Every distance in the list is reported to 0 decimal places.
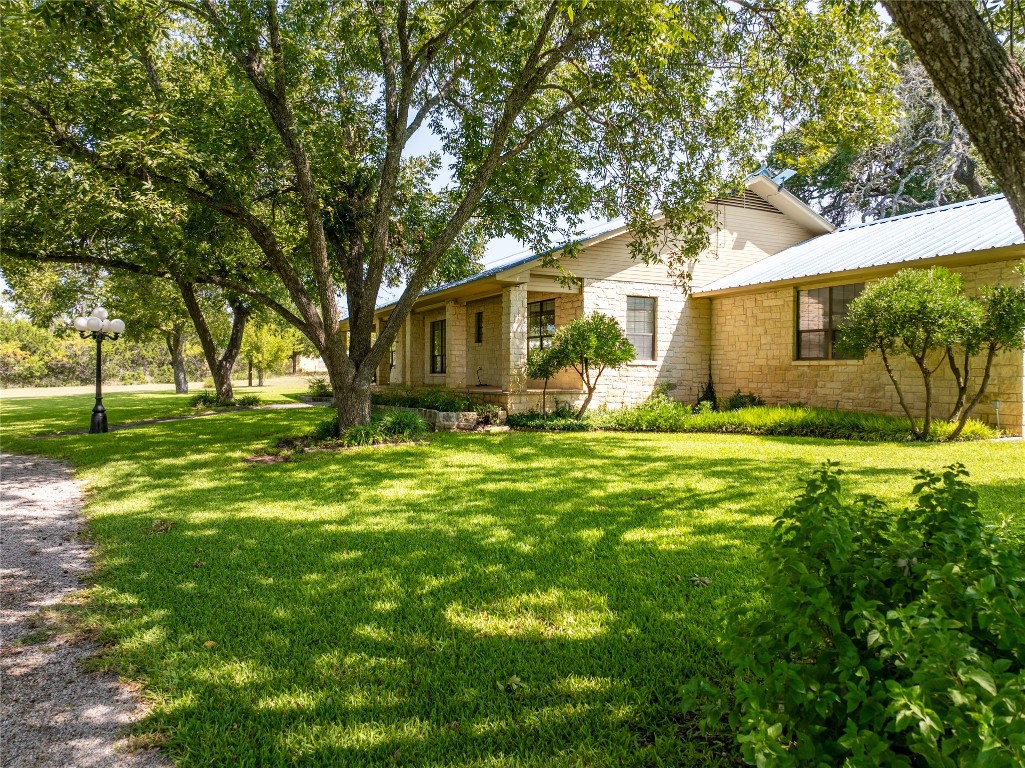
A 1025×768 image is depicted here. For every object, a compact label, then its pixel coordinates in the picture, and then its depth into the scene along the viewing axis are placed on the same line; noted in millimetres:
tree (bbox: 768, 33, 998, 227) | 19797
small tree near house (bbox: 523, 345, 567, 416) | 12898
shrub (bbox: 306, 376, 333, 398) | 25662
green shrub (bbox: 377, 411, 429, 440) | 10641
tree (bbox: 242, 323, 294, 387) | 34531
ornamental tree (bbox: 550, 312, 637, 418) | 12625
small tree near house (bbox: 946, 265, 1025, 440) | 8750
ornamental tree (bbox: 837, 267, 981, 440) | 8977
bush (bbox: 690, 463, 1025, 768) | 1291
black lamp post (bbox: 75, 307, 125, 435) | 13195
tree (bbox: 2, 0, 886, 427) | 7742
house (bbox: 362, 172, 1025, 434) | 11734
